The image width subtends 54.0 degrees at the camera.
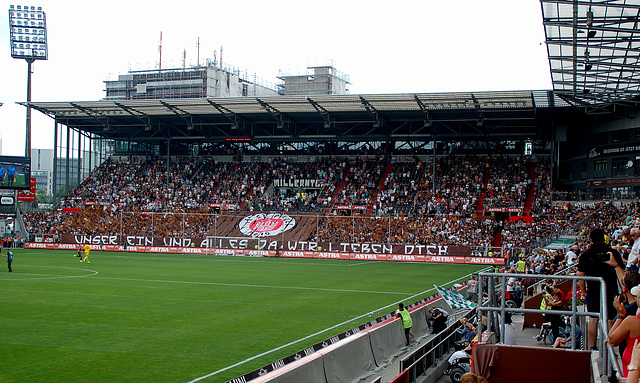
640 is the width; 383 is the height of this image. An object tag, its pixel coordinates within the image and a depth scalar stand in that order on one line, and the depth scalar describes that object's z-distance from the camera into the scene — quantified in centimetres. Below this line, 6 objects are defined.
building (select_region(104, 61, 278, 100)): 12469
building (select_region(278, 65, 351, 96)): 12850
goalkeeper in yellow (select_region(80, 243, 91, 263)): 4507
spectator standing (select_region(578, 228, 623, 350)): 966
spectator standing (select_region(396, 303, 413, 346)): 1912
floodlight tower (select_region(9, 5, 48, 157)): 7400
